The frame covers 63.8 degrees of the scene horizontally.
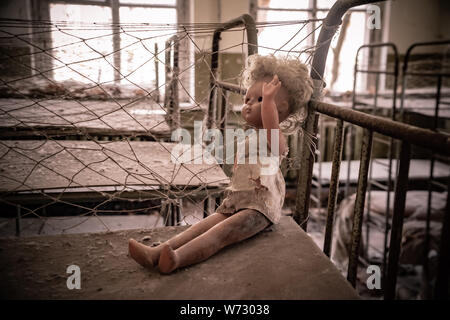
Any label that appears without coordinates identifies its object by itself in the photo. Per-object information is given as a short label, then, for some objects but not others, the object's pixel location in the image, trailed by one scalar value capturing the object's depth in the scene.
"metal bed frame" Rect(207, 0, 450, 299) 0.73
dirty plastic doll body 1.00
